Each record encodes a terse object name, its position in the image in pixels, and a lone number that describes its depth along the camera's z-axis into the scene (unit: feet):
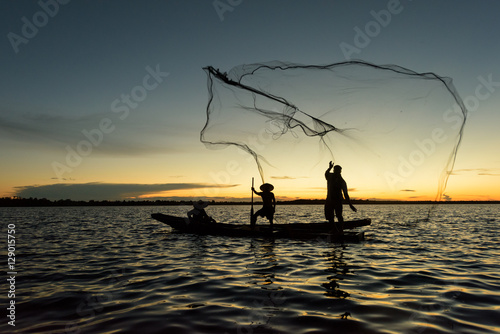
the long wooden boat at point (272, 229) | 53.06
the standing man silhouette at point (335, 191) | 49.85
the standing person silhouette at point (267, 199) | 59.06
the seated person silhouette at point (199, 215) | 68.93
